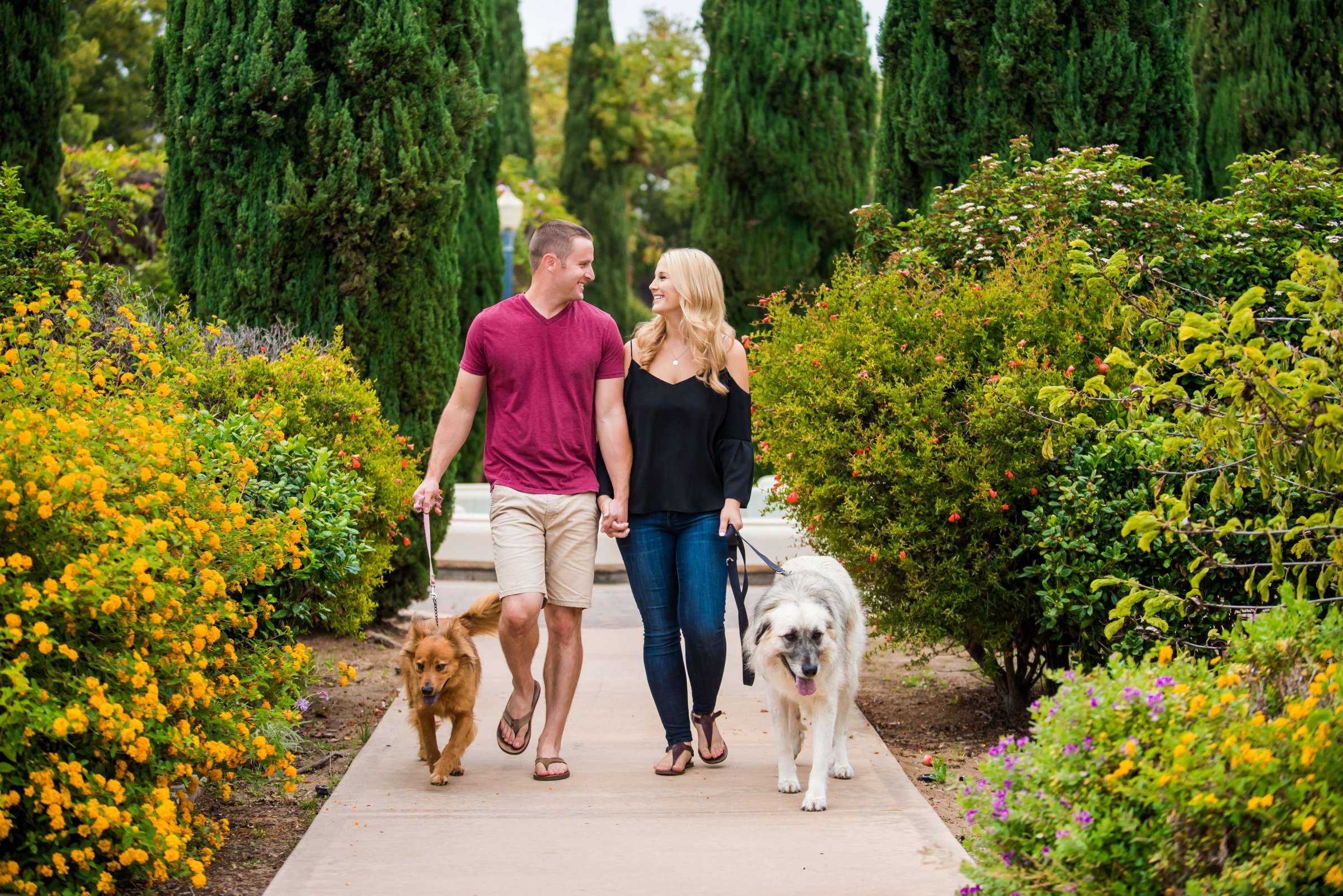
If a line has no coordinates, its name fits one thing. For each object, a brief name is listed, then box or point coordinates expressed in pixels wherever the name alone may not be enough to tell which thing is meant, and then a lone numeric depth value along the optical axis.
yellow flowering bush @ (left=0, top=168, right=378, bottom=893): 7.45
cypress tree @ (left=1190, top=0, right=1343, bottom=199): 28.23
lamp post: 39.31
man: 11.20
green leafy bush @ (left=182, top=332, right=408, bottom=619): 13.88
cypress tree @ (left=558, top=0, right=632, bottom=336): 60.81
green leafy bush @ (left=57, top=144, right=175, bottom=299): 25.33
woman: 11.28
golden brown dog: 10.86
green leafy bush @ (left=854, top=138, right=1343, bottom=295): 16.14
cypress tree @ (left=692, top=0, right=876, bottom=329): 39.62
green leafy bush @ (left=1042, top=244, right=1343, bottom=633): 7.15
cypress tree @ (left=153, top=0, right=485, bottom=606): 18.06
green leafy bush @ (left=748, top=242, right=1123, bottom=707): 12.23
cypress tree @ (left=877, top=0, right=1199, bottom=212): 21.33
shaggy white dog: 10.45
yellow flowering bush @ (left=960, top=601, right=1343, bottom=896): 6.23
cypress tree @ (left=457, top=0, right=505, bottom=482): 33.84
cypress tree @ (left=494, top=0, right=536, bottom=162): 53.41
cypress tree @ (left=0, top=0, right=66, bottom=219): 23.52
